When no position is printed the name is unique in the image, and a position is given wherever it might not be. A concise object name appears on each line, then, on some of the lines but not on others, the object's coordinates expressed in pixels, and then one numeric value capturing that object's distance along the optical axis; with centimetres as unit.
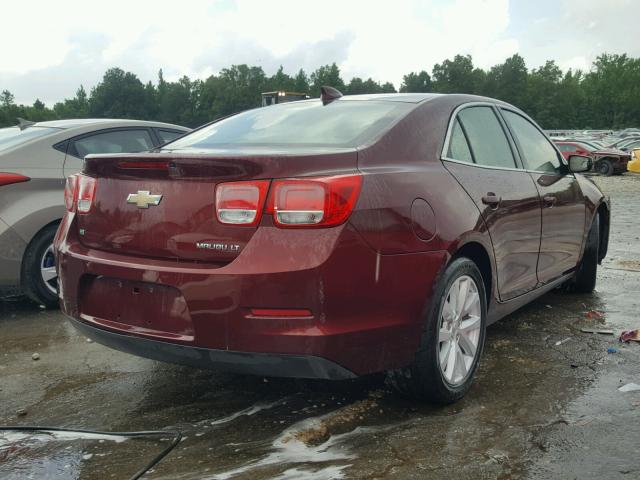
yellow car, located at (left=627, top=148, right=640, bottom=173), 2440
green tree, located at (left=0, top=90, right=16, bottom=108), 13502
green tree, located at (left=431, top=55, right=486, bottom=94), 12056
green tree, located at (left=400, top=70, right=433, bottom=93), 12975
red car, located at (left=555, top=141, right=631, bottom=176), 2723
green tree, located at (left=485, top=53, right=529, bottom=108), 11575
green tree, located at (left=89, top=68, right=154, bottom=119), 12406
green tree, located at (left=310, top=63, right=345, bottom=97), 13200
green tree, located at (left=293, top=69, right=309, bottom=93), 13750
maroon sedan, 266
